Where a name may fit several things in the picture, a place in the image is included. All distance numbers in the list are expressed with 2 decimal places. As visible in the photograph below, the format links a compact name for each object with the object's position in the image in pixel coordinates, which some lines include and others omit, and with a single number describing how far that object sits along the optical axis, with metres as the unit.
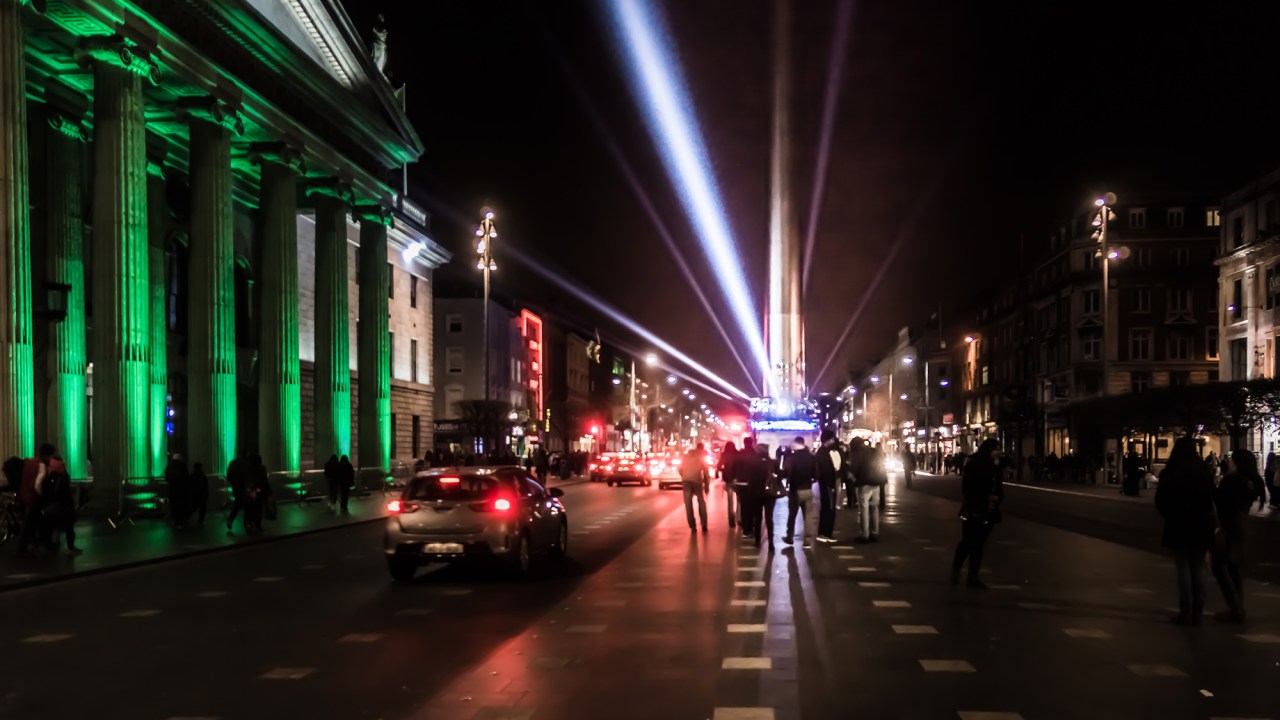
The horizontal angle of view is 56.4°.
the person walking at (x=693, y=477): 23.08
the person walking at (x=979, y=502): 13.90
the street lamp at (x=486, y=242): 44.38
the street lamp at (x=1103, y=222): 43.78
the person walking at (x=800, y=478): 21.19
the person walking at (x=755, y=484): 21.30
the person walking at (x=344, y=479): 33.19
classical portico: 29.06
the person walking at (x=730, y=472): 23.28
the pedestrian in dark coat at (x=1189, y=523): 11.01
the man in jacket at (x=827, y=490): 21.31
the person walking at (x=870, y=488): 19.86
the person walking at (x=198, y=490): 26.95
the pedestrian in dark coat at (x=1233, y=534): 11.38
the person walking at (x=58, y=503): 19.70
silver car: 15.32
